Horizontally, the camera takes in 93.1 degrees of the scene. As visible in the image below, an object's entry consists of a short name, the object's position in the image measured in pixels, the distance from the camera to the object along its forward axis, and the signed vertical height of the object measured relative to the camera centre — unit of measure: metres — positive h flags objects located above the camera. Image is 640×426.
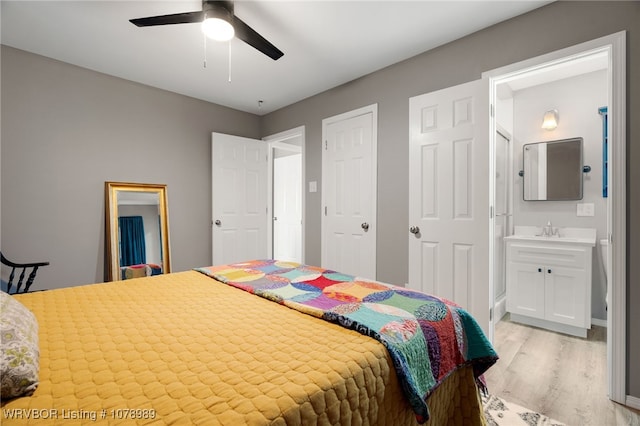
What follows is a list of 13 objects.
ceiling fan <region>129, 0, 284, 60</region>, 1.83 +1.18
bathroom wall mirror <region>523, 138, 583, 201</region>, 3.15 +0.43
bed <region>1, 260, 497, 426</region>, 0.66 -0.42
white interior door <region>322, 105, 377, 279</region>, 3.05 +0.20
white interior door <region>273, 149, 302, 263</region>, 5.75 +0.12
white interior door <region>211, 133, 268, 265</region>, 3.82 +0.17
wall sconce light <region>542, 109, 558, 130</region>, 3.24 +0.98
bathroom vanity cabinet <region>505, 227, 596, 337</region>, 2.76 -0.69
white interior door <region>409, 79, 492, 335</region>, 2.32 +0.12
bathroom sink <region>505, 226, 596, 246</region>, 2.88 -0.27
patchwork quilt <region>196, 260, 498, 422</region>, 1.00 -0.41
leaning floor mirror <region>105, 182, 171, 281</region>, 3.07 -0.20
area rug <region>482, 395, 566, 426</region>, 1.66 -1.17
